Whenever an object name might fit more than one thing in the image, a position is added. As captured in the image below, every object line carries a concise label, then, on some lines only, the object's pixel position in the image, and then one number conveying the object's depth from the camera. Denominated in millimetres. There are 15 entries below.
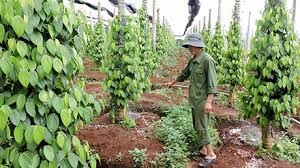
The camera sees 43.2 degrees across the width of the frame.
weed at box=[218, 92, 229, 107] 9516
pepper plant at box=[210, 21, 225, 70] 12438
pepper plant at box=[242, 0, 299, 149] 5320
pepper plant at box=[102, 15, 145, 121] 6473
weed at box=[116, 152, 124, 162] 5184
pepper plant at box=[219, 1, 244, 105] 9320
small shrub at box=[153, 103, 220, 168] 4938
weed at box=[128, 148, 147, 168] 5023
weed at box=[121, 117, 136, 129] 6543
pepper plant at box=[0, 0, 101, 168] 2195
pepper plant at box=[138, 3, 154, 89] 9117
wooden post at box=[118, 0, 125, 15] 6623
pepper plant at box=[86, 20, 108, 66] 16625
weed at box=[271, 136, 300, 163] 5629
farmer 4988
